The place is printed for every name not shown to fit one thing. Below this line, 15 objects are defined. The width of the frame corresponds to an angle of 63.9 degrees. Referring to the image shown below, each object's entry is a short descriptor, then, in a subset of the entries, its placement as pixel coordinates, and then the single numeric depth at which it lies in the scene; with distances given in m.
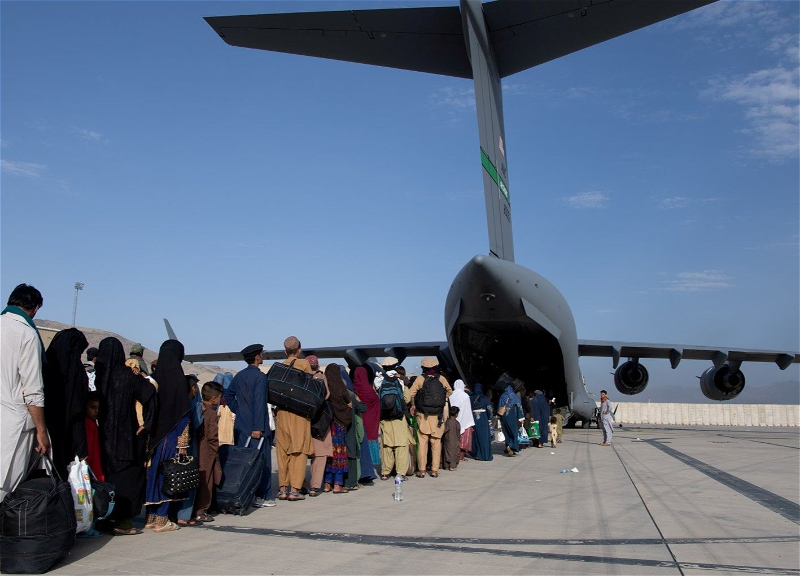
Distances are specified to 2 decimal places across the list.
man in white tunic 3.47
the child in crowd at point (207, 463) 4.98
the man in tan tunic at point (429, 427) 7.93
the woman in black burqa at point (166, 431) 4.64
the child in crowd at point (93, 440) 4.62
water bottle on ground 5.87
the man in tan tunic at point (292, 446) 5.85
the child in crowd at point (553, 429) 12.34
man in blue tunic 5.64
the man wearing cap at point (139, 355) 5.09
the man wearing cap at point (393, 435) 7.50
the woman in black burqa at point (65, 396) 3.96
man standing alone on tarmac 12.66
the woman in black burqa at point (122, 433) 4.46
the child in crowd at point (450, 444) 8.67
